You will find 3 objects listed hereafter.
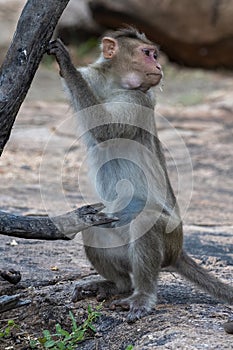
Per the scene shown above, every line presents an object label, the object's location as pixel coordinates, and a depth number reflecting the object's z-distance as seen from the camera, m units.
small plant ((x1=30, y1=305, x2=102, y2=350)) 9.45
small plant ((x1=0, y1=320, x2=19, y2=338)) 10.11
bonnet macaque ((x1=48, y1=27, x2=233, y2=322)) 10.28
